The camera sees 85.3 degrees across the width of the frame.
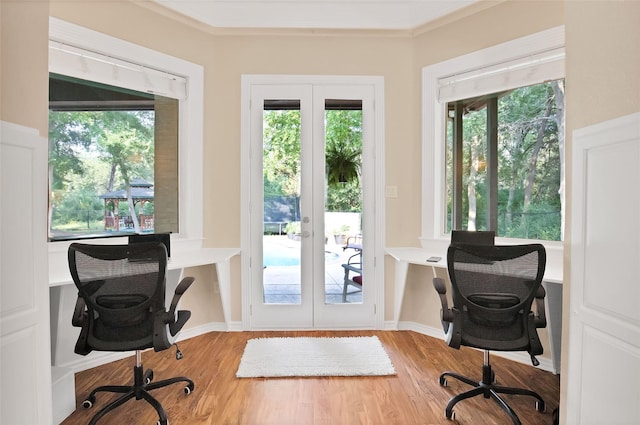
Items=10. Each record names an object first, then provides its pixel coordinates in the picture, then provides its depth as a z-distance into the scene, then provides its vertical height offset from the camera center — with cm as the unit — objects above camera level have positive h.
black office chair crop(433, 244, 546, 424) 175 -47
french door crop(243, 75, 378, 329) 320 +4
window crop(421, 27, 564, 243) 256 +57
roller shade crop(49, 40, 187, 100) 237 +103
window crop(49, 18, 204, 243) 245 +85
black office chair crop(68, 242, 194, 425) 174 -48
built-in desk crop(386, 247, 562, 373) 209 -53
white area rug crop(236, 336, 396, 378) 240 -112
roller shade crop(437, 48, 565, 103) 246 +103
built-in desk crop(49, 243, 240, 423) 192 -65
